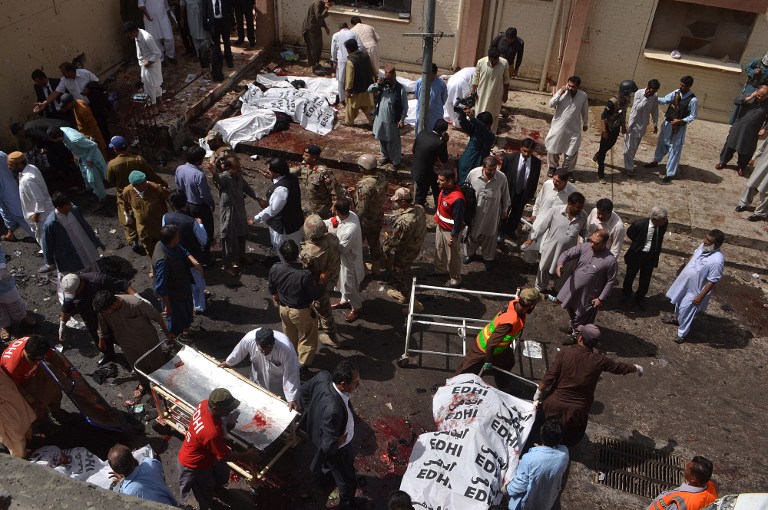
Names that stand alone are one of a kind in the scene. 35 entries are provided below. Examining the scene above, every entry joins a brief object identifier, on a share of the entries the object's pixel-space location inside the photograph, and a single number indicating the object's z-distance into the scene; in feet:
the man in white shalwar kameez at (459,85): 37.24
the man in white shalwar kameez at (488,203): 25.90
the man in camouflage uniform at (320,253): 21.47
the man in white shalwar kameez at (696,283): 23.07
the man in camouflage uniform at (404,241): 24.27
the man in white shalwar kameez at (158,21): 38.42
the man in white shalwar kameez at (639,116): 32.07
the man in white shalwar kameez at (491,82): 33.73
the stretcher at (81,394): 18.74
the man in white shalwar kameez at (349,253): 23.49
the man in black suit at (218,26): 38.63
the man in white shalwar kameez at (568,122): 31.60
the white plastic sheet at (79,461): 17.86
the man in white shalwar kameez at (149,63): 33.86
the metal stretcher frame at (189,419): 18.08
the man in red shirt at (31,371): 17.90
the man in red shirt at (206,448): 15.66
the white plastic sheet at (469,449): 16.56
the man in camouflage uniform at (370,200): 25.63
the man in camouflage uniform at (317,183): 26.22
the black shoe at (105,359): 22.75
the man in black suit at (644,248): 24.44
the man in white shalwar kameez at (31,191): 25.31
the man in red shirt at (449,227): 25.02
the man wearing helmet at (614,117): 31.24
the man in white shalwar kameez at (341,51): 37.93
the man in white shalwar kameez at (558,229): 23.95
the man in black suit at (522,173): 27.32
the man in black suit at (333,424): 16.31
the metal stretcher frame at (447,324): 22.72
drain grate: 19.56
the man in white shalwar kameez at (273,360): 18.47
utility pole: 25.10
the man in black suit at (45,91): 31.07
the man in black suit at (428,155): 27.48
